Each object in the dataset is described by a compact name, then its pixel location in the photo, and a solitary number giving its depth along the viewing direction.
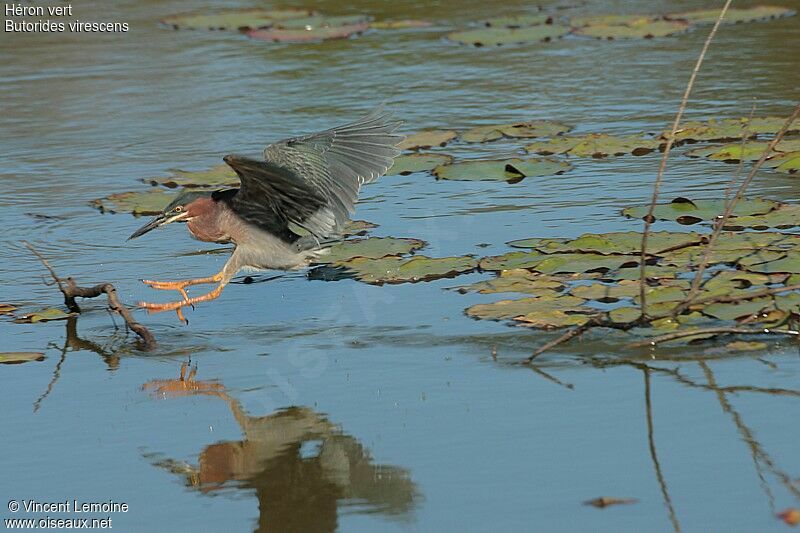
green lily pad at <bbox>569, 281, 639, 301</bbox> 11.72
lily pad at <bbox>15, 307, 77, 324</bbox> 12.47
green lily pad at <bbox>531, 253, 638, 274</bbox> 12.54
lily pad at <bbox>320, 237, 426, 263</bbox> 13.58
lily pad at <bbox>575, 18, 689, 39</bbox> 24.09
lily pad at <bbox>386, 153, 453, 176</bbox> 17.02
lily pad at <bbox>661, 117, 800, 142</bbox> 17.14
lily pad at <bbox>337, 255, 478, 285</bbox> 12.84
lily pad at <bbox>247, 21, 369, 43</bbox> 25.50
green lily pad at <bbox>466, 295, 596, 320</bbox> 11.50
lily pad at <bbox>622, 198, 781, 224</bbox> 14.02
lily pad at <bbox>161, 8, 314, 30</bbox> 27.37
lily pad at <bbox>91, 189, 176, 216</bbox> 15.70
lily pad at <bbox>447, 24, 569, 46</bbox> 24.58
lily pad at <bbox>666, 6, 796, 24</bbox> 24.86
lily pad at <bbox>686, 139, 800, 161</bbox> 16.23
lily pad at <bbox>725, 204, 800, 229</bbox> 13.43
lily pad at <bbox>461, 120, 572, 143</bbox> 18.09
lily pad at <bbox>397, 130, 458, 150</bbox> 18.08
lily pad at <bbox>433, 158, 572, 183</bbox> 16.42
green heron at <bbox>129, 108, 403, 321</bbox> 12.29
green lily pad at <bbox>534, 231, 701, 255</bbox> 12.98
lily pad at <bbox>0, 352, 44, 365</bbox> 11.30
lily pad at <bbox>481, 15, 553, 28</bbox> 25.77
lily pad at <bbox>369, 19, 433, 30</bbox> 26.55
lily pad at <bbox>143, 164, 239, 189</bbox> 16.41
